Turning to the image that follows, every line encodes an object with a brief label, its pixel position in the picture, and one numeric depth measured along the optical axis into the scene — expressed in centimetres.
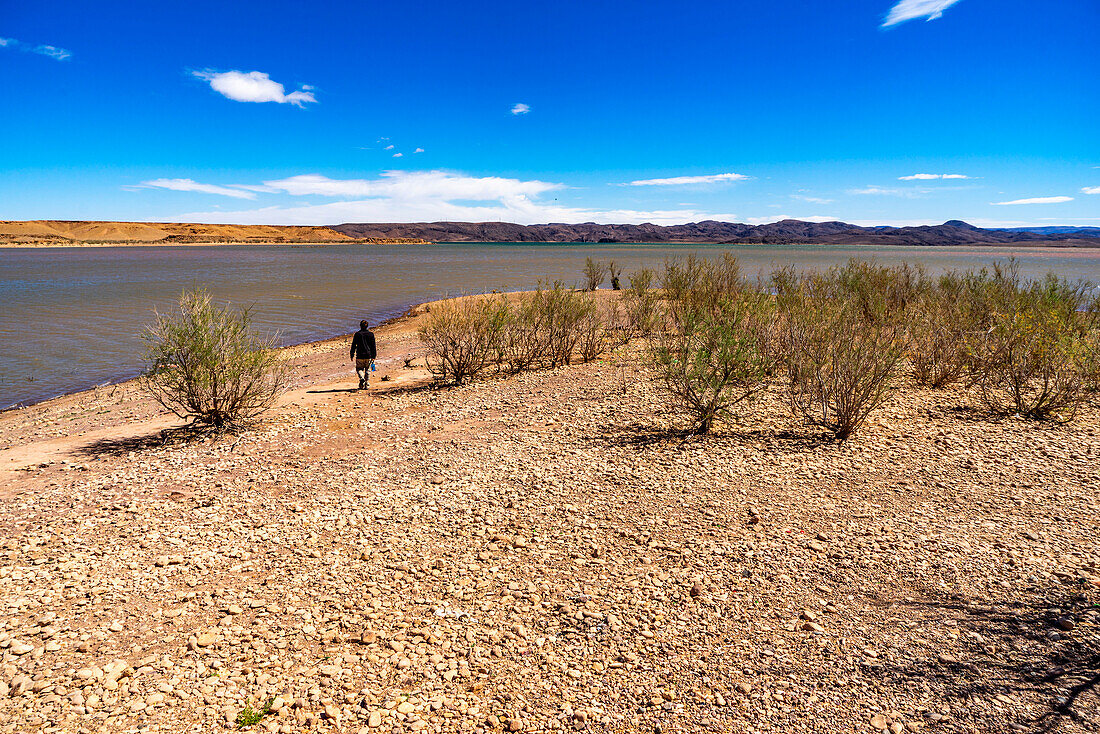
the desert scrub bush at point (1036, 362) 753
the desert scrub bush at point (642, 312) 1406
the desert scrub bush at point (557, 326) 1173
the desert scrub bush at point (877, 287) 1415
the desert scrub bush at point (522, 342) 1138
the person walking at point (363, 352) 1037
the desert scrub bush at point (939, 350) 920
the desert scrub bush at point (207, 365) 785
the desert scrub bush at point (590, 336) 1209
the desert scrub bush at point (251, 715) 300
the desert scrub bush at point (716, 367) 742
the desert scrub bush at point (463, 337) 1044
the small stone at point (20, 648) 353
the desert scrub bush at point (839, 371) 699
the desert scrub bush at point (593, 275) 2716
